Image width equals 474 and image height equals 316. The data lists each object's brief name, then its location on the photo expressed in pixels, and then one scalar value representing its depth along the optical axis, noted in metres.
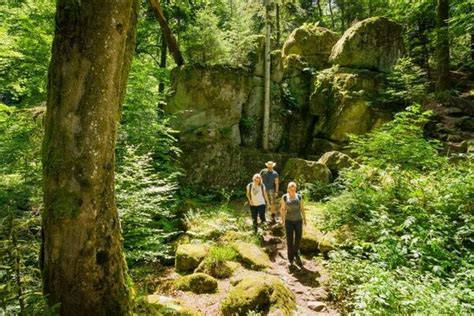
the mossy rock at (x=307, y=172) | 13.36
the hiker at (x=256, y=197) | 9.09
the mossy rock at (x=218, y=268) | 7.05
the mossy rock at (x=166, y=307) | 4.50
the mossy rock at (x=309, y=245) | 8.27
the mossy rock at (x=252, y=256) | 7.41
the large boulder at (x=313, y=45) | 18.89
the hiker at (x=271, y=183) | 9.96
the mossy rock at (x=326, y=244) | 7.85
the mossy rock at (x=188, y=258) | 7.47
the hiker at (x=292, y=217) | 7.39
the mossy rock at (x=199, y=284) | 6.45
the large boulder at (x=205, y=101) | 15.57
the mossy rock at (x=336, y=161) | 13.89
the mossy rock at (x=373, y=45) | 16.95
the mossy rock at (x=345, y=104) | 15.66
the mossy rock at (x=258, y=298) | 5.27
